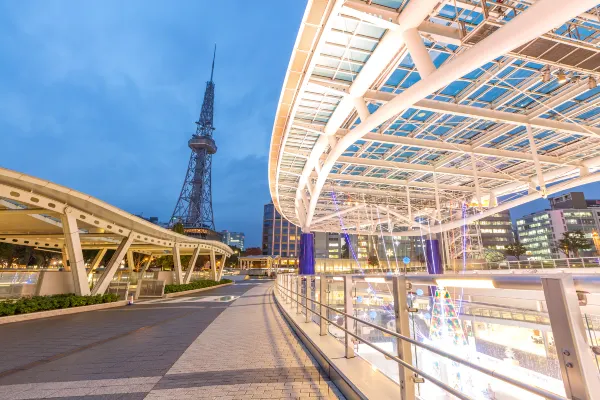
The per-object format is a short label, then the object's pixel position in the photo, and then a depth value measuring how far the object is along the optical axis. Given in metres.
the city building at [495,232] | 113.00
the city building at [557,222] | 107.12
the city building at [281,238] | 126.25
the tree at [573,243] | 59.82
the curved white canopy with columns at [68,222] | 11.65
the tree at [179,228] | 50.06
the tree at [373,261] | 82.92
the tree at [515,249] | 70.22
